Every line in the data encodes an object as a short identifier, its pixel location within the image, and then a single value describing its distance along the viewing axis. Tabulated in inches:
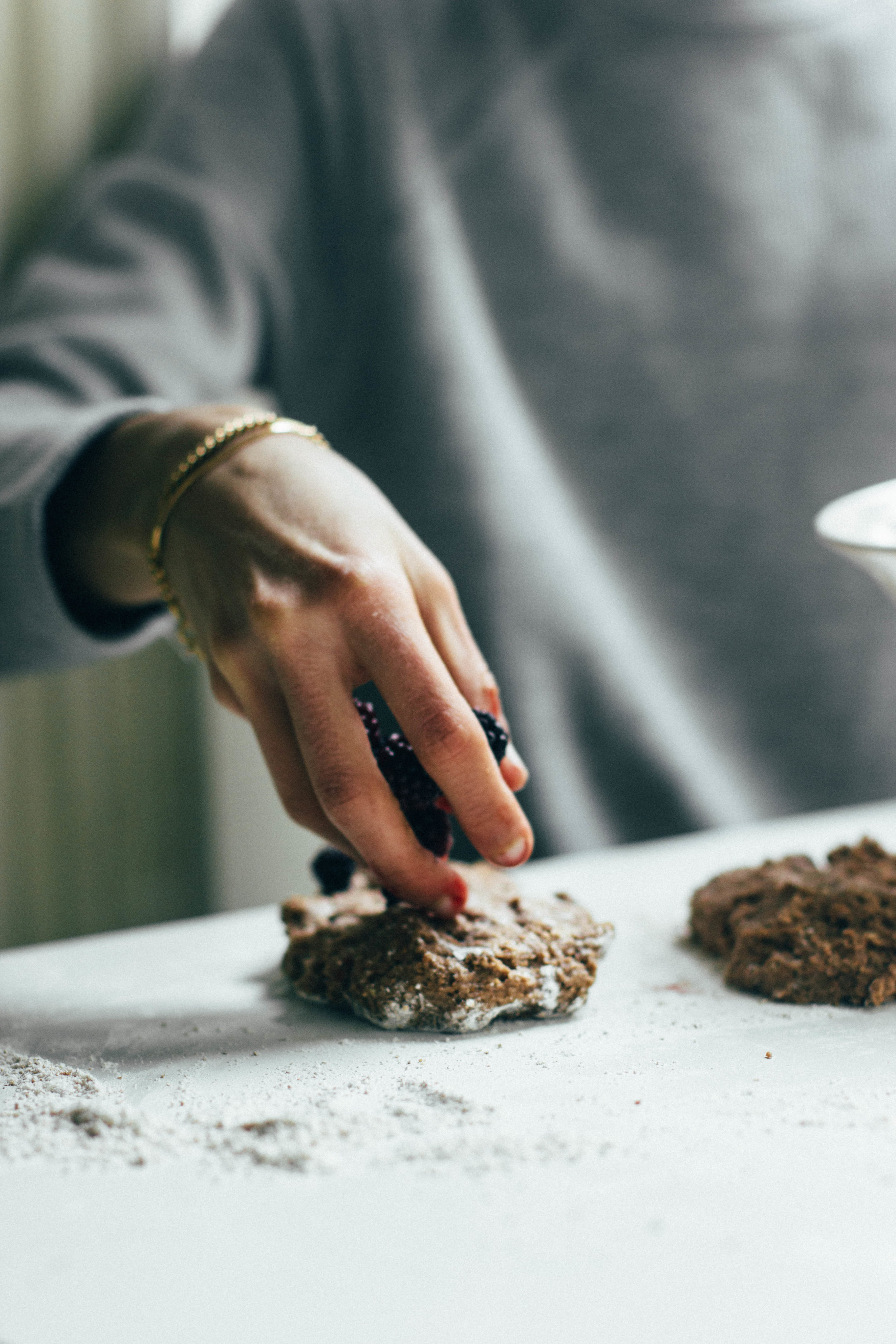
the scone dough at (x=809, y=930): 24.3
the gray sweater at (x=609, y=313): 49.3
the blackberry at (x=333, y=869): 29.4
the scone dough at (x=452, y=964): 23.4
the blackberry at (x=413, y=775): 24.2
